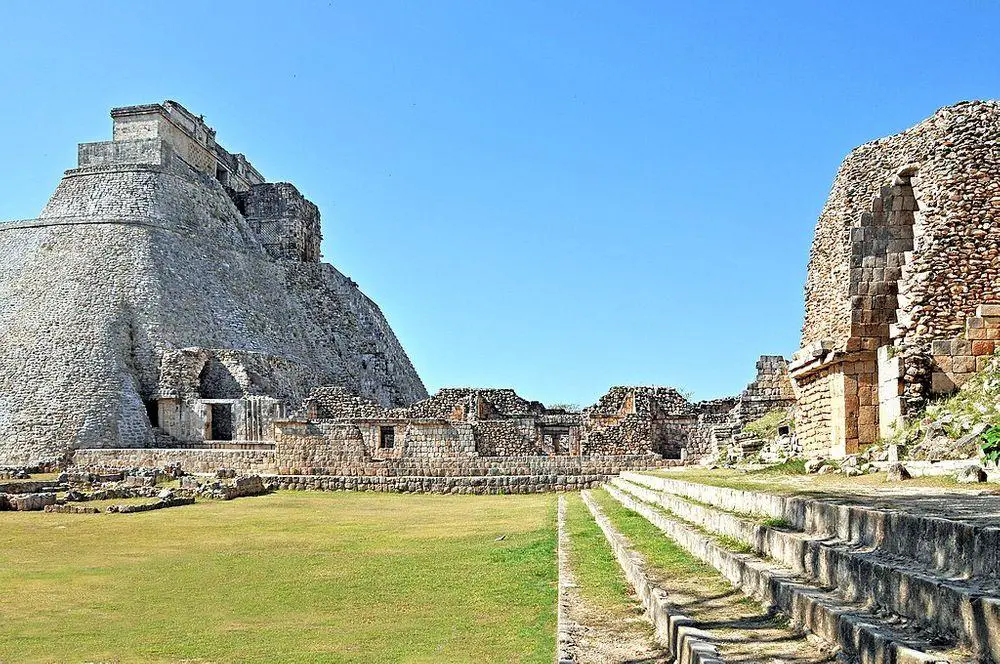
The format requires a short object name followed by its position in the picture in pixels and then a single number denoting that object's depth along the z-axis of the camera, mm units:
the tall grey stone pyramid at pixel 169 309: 39156
